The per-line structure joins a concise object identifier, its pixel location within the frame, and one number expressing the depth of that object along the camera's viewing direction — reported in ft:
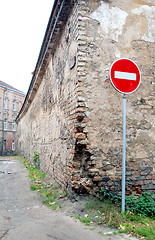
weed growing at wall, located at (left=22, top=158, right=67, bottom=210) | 15.26
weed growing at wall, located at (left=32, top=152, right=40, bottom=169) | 32.68
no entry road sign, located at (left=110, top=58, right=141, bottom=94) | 11.98
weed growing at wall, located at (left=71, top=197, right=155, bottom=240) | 10.12
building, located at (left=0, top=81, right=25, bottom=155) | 103.30
